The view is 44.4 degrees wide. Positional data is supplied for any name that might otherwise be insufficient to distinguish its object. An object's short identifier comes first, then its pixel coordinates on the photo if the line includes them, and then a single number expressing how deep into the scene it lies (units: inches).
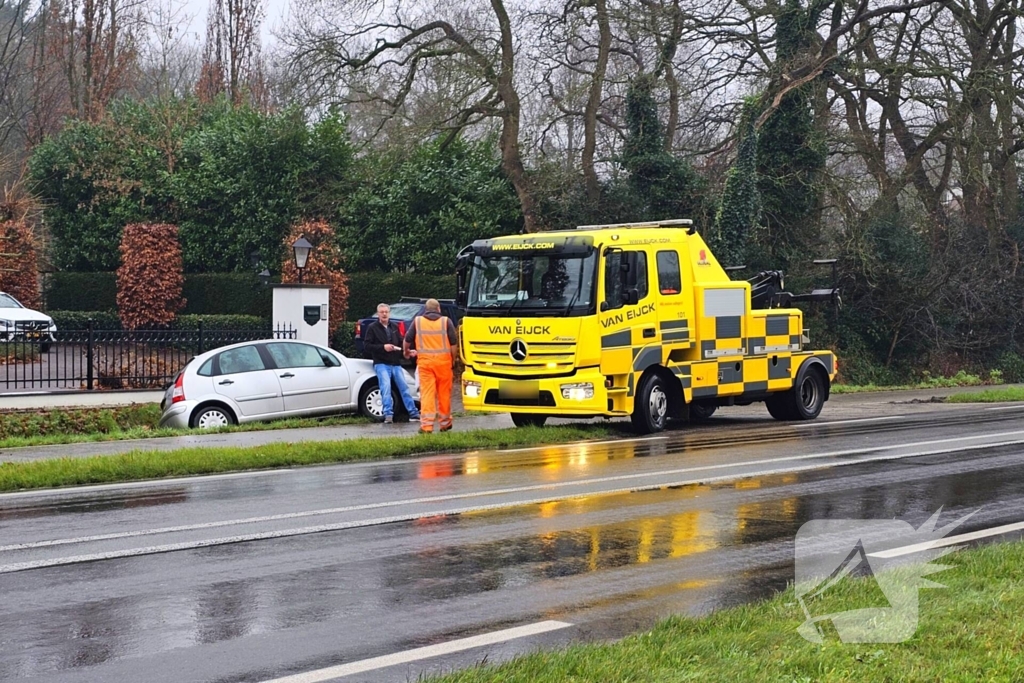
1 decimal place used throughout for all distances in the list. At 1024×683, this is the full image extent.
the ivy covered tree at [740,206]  1262.3
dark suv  1005.8
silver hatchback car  726.5
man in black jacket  754.8
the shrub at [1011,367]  1457.9
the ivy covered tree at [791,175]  1330.0
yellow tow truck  663.8
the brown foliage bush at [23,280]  1349.7
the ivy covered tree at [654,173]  1323.8
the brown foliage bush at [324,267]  1307.8
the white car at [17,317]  1233.0
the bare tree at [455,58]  1257.4
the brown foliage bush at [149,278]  1439.5
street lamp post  1042.7
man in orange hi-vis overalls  666.8
